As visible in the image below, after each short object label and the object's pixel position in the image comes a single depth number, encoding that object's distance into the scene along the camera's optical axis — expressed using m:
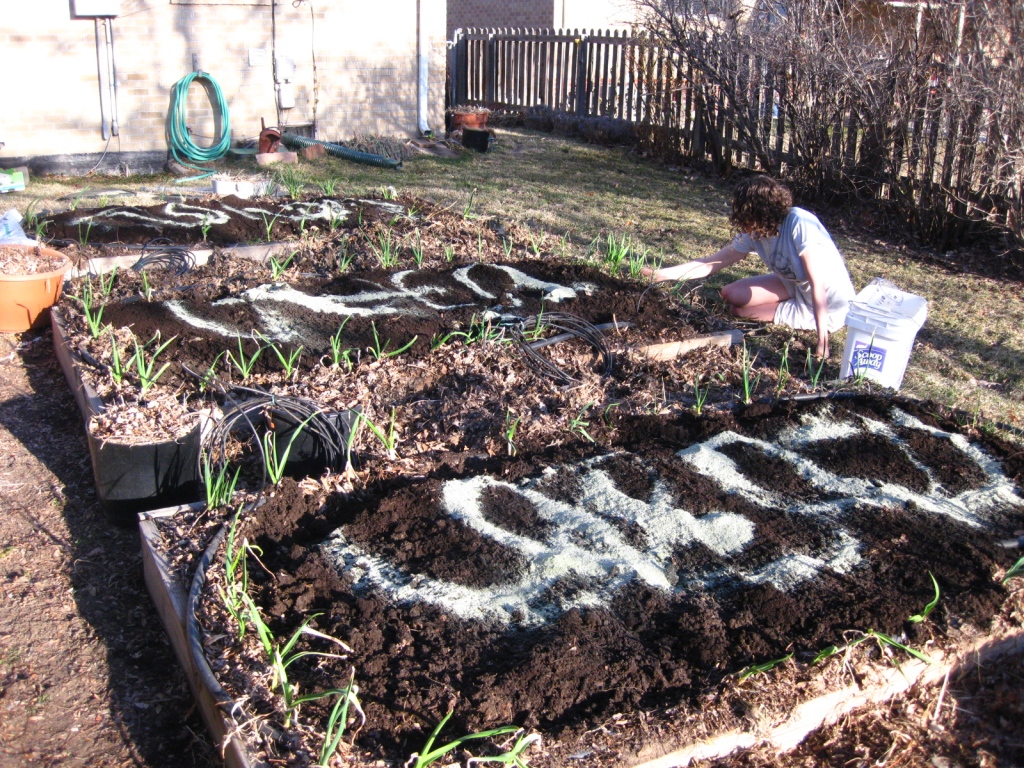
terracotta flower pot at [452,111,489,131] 12.89
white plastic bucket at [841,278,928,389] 4.34
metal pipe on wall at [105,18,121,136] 9.52
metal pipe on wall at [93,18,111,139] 9.51
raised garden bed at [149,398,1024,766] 2.31
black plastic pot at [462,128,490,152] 11.82
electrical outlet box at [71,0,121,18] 9.16
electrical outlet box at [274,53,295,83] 10.80
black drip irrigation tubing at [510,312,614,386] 4.34
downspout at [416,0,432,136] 11.78
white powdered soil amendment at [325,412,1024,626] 2.78
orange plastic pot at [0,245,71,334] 5.03
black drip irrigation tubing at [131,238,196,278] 5.77
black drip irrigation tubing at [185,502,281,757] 2.23
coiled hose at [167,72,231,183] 10.07
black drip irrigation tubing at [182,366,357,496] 3.44
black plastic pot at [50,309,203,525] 3.39
